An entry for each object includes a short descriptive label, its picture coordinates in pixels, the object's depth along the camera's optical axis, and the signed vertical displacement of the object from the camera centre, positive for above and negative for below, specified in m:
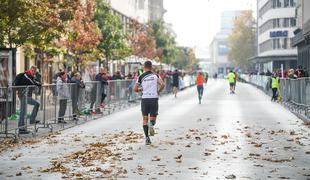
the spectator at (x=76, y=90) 19.56 -0.34
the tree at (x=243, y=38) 110.97 +6.97
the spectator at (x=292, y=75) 29.57 +0.13
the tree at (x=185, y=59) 125.75 +4.10
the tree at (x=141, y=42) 64.12 +3.72
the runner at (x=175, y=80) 39.88 -0.13
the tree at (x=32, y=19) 20.75 +2.14
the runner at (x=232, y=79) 46.45 -0.07
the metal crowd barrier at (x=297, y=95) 21.34 -0.67
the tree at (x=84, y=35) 37.50 +2.63
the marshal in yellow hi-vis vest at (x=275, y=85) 33.12 -0.37
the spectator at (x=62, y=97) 17.88 -0.52
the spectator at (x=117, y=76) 32.16 +0.13
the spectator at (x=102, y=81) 23.78 -0.09
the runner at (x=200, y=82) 32.25 -0.19
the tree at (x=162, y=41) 78.71 +4.63
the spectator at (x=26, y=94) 15.21 -0.35
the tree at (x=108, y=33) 44.25 +3.19
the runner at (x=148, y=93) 13.55 -0.31
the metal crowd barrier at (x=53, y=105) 14.55 -0.73
